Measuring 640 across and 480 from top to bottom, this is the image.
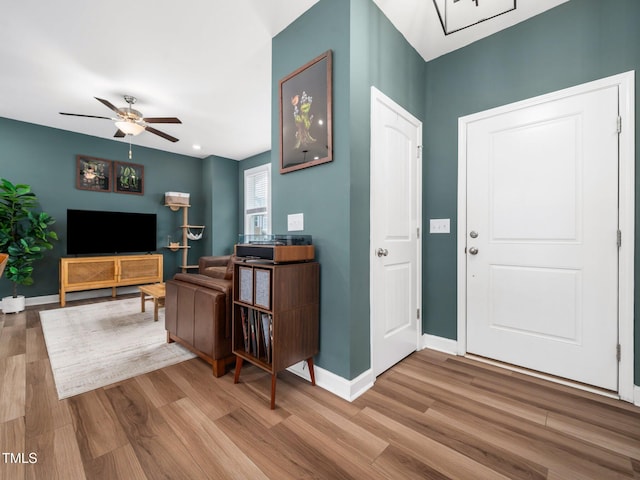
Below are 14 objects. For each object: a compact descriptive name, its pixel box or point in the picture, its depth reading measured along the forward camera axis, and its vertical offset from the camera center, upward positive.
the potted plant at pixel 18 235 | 3.70 +0.05
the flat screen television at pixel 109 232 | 4.49 +0.10
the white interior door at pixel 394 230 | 1.98 +0.04
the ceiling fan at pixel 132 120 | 3.23 +1.42
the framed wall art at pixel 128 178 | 5.04 +1.13
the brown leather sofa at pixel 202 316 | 1.99 -0.62
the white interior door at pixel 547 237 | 1.81 -0.02
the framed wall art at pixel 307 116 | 1.88 +0.88
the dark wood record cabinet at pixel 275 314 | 1.66 -0.50
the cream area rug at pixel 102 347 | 2.02 -1.01
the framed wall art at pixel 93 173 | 4.66 +1.12
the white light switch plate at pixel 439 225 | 2.48 +0.10
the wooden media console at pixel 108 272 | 4.20 -0.56
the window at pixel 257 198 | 5.71 +0.84
